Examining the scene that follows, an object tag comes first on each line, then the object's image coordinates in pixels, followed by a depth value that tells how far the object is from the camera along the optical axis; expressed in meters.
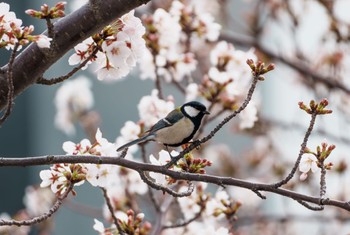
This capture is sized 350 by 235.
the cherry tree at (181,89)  4.13
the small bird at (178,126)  5.20
